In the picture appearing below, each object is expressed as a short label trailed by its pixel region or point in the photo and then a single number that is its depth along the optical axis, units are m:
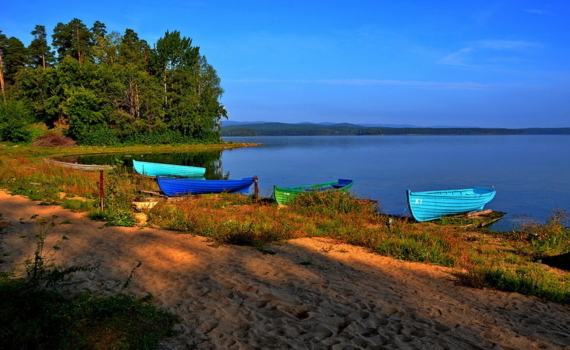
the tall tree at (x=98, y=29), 68.39
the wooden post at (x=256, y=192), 17.92
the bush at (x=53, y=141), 48.00
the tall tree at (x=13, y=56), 62.50
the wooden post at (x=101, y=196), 12.81
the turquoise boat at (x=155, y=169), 27.67
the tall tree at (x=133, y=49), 63.06
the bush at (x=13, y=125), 46.78
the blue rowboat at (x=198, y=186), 19.67
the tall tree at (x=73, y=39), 62.69
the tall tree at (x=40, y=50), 63.72
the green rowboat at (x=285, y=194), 16.56
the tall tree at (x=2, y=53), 60.72
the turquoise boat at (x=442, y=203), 15.36
